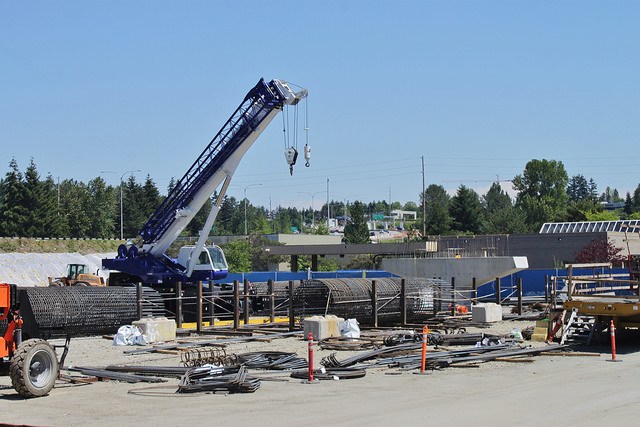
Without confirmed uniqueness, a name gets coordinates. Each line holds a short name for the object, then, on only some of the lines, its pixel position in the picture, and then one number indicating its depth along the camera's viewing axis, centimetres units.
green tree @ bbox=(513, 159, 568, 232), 13025
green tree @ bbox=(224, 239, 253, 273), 8956
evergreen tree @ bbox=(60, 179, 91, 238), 10661
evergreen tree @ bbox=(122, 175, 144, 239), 11831
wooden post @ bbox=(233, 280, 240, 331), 2993
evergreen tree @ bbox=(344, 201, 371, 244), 11169
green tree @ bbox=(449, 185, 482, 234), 12138
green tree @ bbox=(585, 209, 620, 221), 10075
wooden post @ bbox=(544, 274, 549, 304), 3931
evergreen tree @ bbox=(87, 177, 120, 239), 11231
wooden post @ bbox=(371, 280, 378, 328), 2977
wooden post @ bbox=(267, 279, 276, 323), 3316
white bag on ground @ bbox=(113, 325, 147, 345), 2528
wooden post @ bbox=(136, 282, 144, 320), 2852
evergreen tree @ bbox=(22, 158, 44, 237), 9519
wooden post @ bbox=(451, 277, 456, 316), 3554
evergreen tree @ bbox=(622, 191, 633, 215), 18362
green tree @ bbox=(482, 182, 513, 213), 18819
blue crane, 3503
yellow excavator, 4045
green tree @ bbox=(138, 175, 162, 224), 12081
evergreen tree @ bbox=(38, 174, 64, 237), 9612
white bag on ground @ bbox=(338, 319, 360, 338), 2551
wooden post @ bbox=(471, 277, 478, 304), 3618
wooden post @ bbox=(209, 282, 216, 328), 3272
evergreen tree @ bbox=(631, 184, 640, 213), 17762
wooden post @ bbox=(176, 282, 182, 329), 3023
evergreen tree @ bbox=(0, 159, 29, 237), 9462
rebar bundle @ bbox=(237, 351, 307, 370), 1875
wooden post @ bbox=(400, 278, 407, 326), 3077
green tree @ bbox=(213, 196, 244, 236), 16936
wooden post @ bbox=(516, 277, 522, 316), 3636
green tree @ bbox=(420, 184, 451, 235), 11775
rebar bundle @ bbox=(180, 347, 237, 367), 1862
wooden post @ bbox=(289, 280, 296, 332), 2844
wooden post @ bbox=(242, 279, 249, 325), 3251
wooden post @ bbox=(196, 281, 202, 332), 2930
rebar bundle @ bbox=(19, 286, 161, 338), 2575
